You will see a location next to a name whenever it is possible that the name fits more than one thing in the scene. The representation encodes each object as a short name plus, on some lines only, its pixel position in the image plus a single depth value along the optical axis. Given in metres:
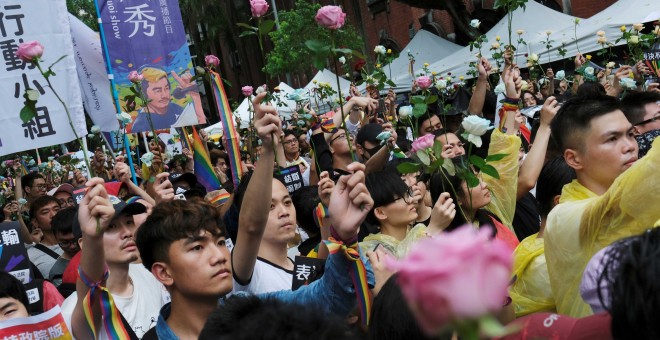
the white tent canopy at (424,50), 18.63
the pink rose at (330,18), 3.12
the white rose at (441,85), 5.85
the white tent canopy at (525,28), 14.21
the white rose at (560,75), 7.86
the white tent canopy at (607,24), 11.85
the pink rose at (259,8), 3.70
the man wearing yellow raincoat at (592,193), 2.31
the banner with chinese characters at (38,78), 5.79
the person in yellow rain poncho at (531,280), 3.04
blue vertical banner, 7.75
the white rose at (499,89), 6.12
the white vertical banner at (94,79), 8.28
